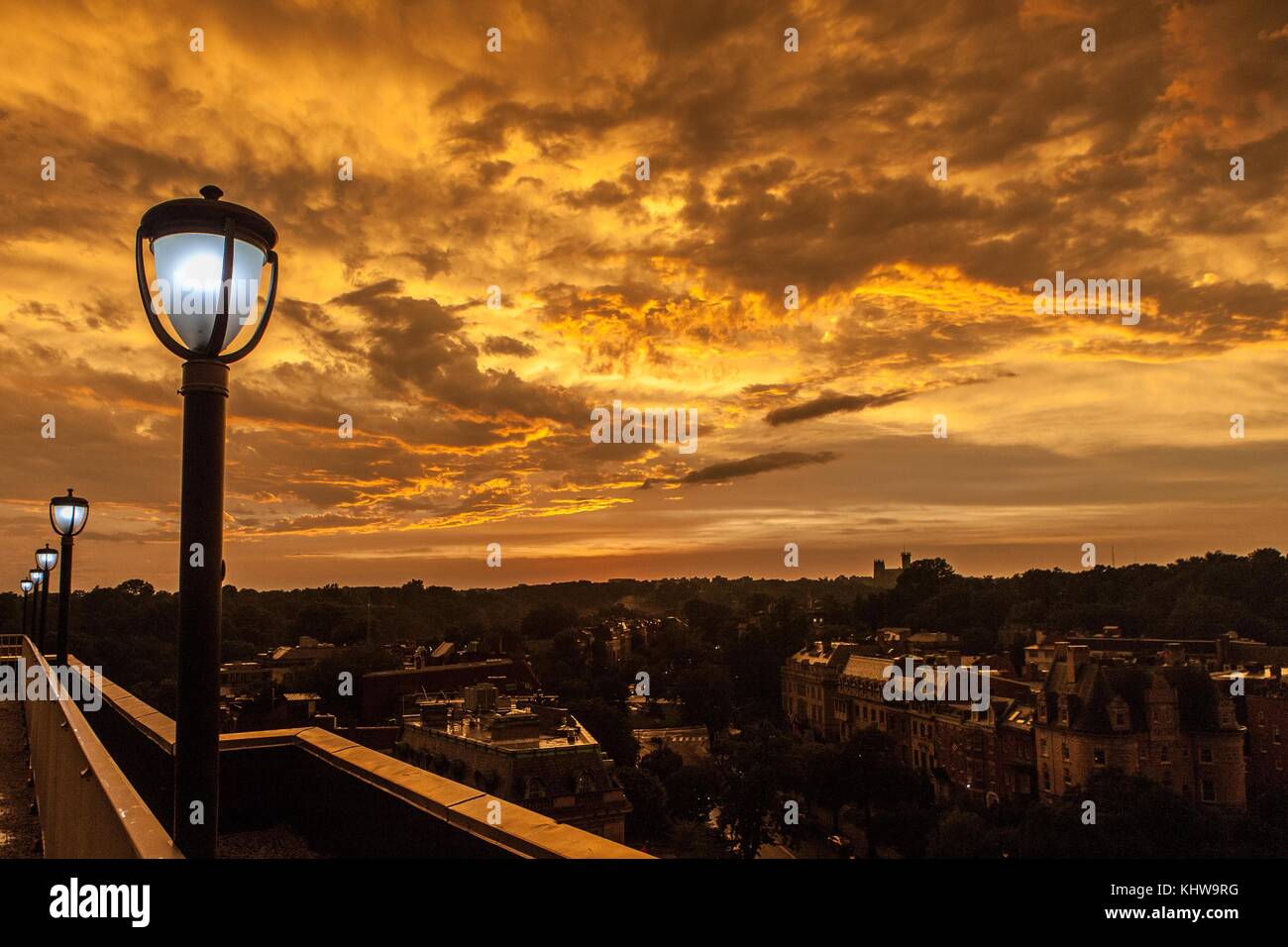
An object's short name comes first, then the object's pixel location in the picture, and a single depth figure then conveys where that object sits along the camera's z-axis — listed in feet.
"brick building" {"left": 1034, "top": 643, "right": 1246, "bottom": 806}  153.58
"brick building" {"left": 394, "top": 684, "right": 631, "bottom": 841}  67.82
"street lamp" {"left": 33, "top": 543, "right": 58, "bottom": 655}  49.02
